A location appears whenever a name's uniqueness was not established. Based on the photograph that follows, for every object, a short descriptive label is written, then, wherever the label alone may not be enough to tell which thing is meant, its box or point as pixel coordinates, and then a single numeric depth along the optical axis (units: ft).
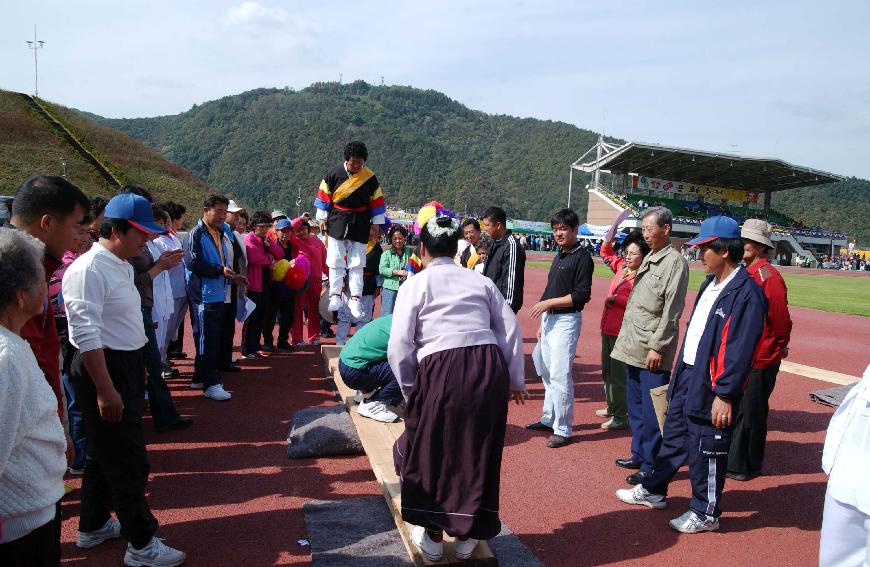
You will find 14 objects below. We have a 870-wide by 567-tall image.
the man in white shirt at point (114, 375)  10.00
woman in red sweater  19.45
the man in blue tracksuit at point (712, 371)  11.82
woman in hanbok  9.67
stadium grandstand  183.42
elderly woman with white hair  6.34
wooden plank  10.34
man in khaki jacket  14.93
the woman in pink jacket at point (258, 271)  27.14
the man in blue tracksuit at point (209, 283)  21.13
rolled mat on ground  16.43
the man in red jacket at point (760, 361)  16.34
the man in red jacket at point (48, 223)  9.12
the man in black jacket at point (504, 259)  19.85
